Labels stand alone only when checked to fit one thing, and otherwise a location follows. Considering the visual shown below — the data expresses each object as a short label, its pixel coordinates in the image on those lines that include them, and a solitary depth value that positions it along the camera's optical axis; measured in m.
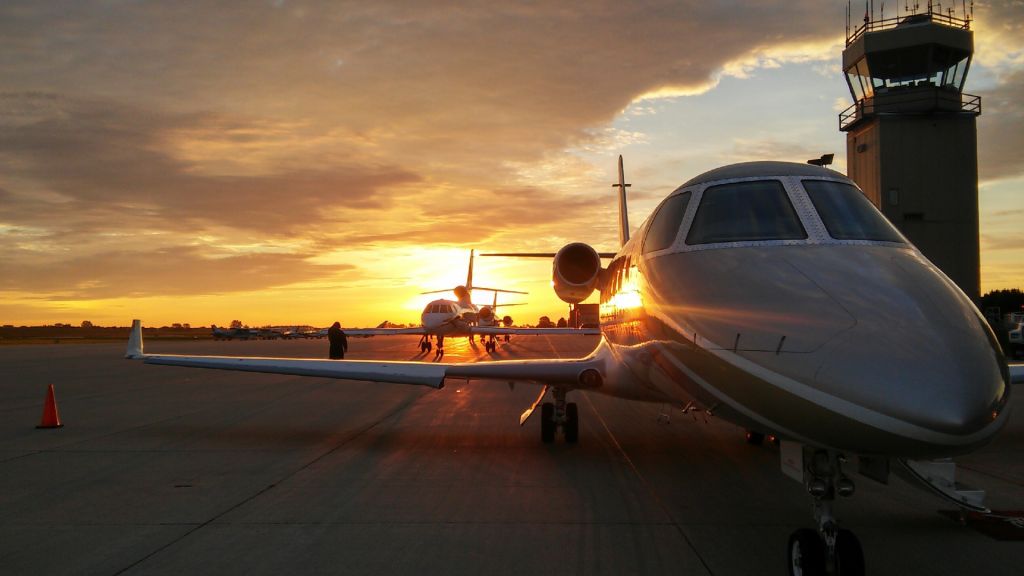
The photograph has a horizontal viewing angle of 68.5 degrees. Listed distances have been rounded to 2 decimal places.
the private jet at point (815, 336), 3.59
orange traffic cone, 11.89
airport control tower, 27.48
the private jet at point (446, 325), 36.47
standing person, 23.20
